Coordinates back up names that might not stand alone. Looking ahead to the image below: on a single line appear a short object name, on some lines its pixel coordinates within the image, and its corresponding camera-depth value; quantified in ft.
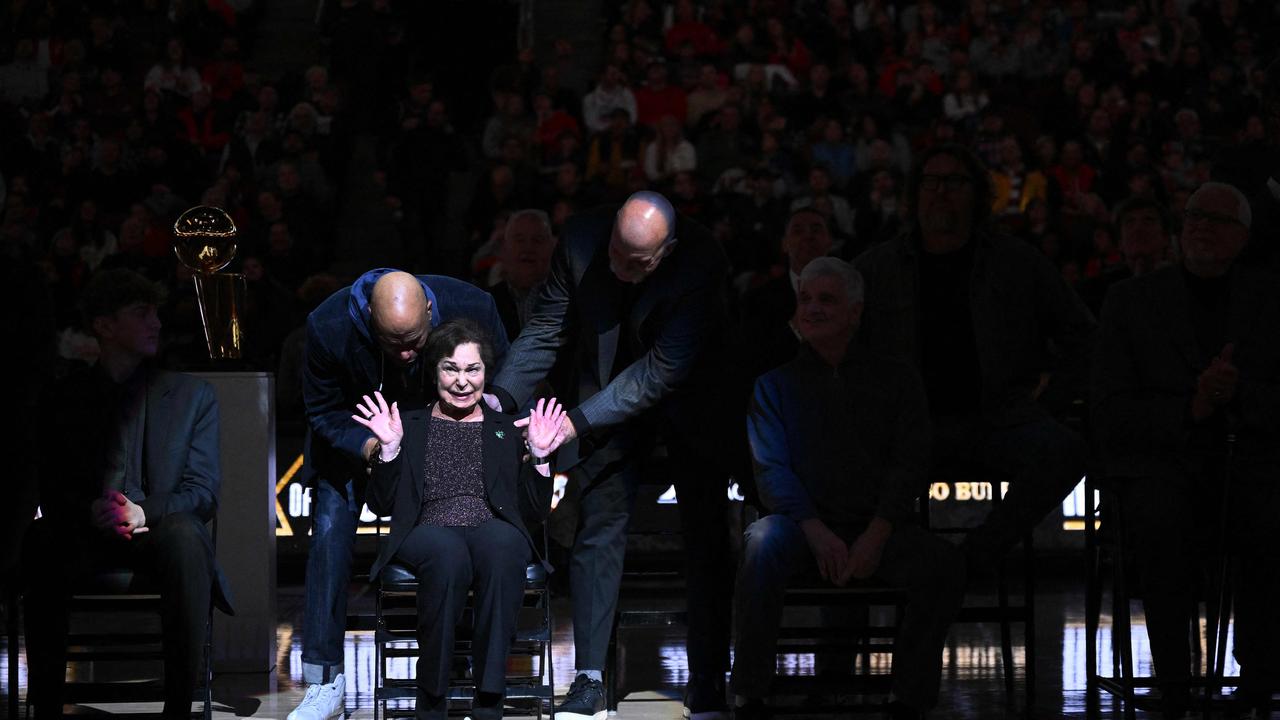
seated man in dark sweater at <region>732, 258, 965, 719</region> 36.76
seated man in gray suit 37.45
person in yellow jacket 86.43
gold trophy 46.55
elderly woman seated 36.81
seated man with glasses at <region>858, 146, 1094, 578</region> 40.57
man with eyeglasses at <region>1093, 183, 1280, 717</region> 37.50
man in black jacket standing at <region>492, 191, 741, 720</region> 39.58
